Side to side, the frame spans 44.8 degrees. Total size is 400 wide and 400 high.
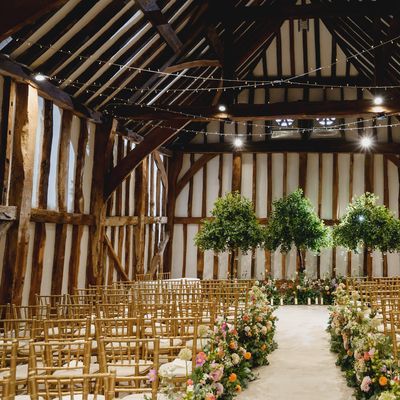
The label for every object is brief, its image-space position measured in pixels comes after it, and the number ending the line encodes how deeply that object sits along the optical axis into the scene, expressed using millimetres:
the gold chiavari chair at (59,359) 3207
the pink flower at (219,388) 3902
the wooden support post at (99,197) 9914
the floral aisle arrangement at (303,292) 12188
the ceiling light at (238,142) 15352
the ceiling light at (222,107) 10047
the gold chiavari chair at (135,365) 3077
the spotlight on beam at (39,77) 7363
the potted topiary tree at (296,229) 12492
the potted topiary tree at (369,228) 11844
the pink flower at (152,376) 3061
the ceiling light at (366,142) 14237
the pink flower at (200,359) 3660
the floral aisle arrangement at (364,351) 3986
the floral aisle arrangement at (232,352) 3654
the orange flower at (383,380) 3673
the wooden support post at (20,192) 7016
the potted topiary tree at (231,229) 11766
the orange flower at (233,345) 5111
